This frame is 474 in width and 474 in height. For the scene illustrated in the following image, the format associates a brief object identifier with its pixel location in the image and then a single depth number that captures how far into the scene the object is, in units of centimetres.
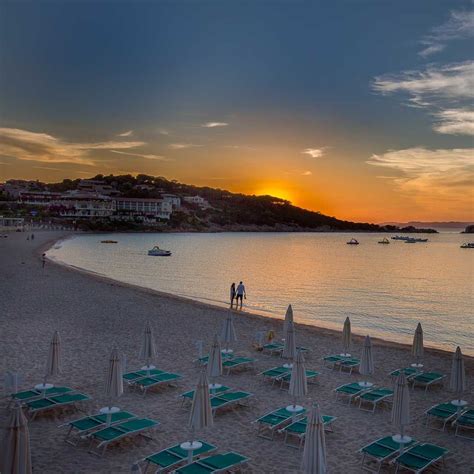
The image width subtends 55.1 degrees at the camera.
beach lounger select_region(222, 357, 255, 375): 1162
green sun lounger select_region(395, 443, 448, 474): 665
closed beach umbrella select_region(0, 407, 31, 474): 487
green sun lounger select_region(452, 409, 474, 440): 841
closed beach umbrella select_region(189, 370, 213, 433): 659
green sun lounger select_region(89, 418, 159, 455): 713
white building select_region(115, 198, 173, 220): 17912
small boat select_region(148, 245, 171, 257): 6975
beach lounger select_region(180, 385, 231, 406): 913
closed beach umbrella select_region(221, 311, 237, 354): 1260
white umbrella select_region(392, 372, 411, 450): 698
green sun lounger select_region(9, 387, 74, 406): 870
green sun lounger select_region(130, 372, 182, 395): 982
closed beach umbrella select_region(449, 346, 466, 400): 910
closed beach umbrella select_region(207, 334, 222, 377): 952
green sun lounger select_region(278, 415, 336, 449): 761
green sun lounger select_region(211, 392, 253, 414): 877
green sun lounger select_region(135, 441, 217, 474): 644
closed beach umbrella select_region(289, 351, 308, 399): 823
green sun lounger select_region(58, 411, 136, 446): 751
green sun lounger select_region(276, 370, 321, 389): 1066
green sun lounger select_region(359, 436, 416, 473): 690
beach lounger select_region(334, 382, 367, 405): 975
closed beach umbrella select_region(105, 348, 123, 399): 780
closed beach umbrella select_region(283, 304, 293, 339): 1289
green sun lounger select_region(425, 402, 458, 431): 862
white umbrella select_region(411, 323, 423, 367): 1162
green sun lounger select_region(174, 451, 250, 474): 620
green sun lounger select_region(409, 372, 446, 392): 1100
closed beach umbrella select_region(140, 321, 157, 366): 1064
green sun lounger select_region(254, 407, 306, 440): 800
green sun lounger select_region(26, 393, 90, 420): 834
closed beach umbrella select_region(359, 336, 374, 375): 1018
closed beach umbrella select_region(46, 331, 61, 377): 906
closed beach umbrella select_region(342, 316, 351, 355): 1269
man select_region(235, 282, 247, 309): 2277
